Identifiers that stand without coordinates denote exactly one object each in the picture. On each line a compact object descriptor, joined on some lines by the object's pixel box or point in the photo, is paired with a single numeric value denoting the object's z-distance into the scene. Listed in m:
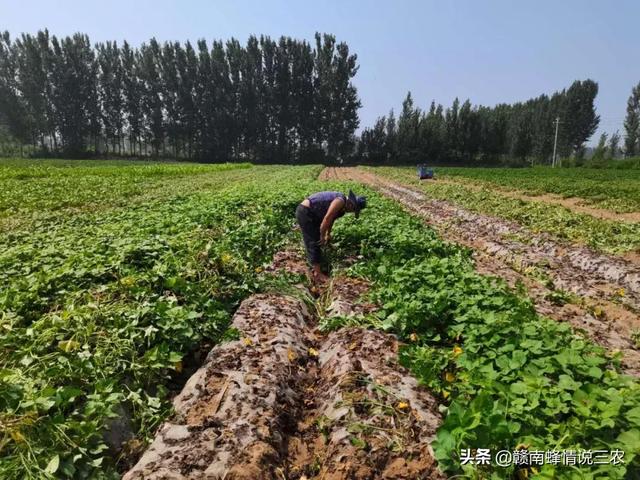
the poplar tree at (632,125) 81.88
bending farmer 7.04
